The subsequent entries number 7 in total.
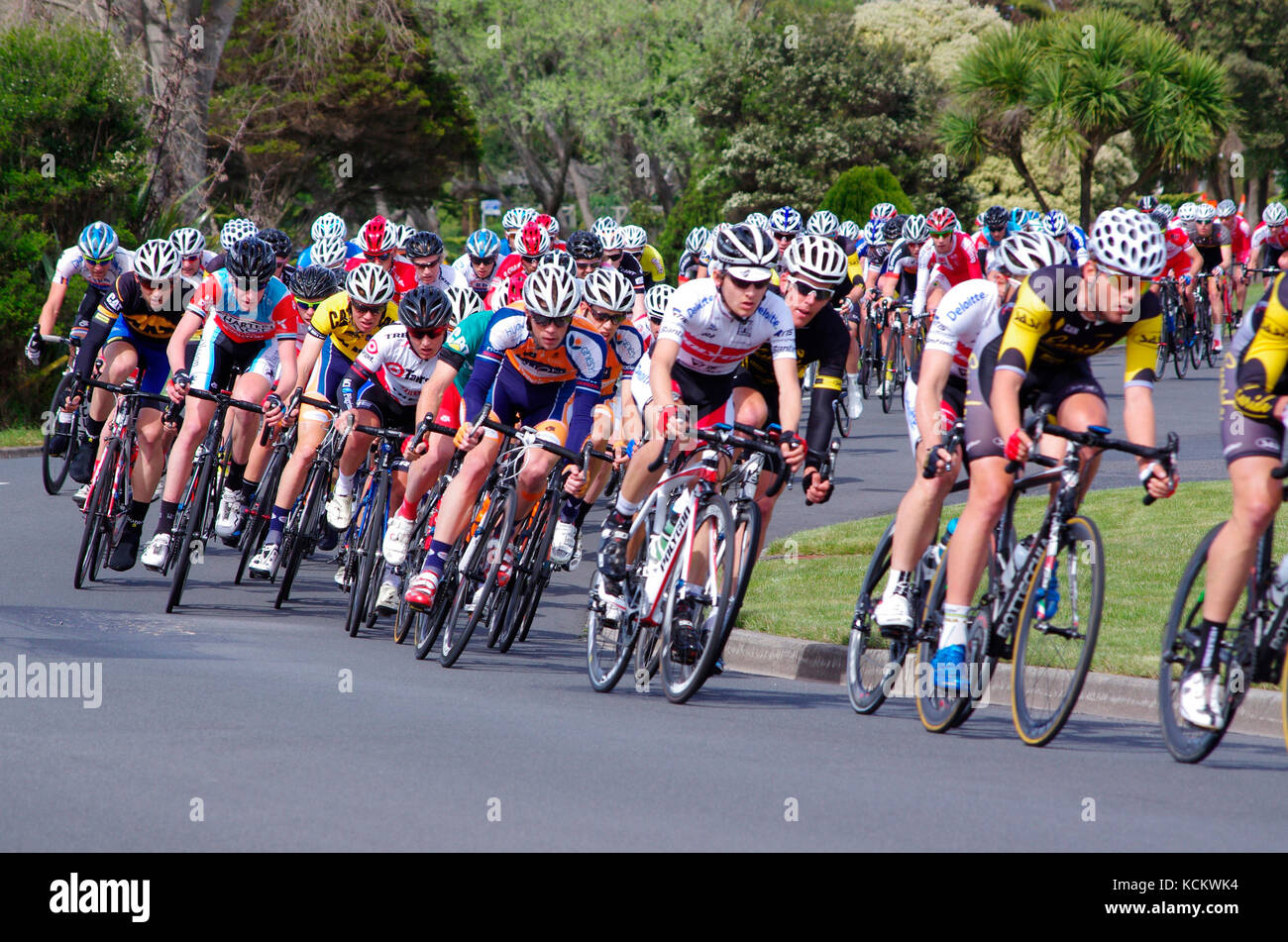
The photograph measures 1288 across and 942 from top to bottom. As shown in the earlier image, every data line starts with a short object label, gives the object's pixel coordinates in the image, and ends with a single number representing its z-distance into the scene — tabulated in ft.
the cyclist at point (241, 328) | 75.82
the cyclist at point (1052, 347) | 44.52
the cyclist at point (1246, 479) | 41.14
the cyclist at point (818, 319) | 55.06
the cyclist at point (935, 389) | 49.11
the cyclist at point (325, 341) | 73.31
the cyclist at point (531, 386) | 58.70
